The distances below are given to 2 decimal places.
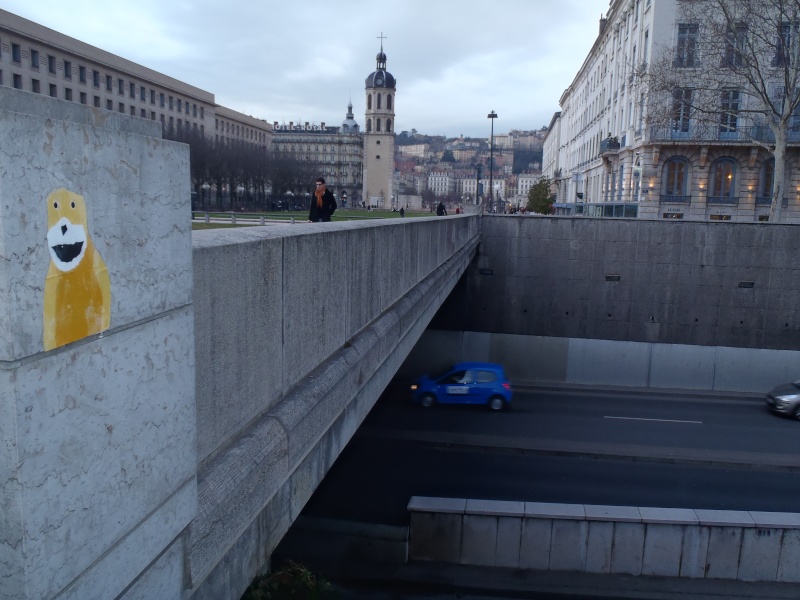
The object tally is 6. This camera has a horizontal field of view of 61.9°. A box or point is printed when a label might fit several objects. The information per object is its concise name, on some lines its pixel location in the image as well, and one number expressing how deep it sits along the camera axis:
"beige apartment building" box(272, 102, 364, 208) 119.75
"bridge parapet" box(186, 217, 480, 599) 2.65
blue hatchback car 21.61
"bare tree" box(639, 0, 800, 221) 27.45
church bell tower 110.25
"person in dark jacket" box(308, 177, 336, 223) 10.86
